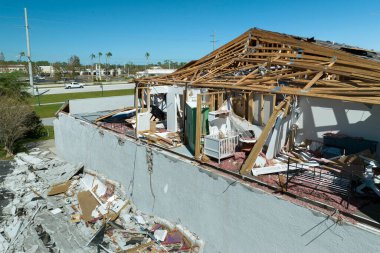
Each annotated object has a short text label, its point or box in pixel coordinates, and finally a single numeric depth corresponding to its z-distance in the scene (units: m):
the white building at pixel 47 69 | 129.79
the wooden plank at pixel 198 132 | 9.86
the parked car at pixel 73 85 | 60.78
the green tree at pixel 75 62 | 112.58
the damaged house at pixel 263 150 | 7.03
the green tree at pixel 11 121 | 18.77
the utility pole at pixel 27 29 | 36.61
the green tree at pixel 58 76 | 89.81
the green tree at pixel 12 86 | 27.62
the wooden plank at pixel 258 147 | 8.55
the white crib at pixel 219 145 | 9.66
